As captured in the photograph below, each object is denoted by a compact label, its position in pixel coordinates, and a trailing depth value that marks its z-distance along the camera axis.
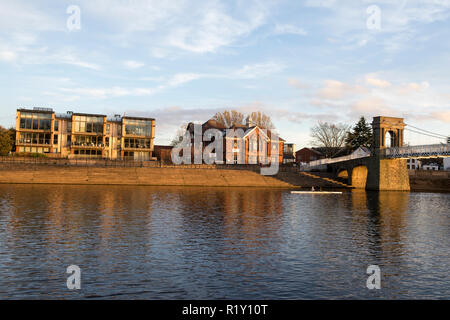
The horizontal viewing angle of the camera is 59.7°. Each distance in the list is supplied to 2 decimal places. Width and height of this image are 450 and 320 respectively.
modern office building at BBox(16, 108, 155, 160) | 90.88
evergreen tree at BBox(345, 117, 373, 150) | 112.38
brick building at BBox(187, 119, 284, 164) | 104.38
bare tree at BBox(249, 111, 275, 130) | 126.00
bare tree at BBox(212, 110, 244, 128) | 128.12
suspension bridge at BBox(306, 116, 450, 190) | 65.97
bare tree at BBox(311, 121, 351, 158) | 119.62
